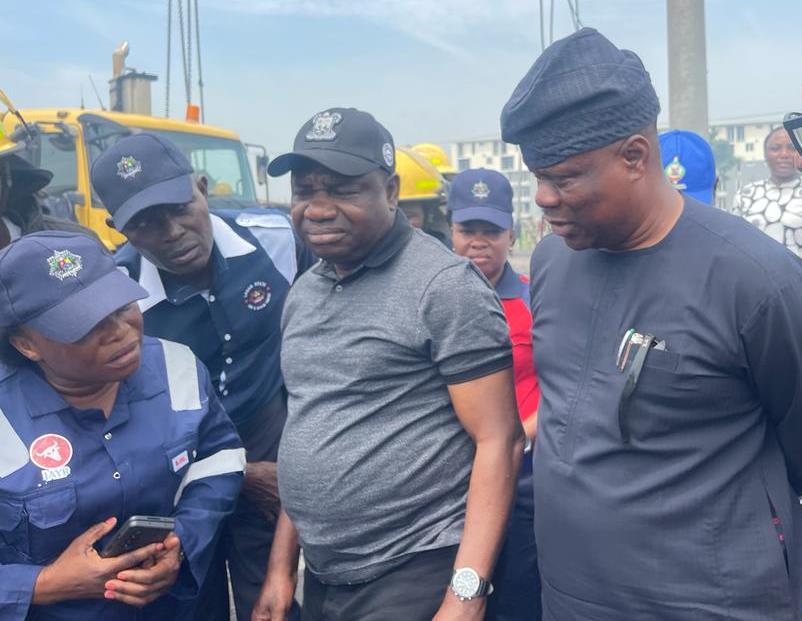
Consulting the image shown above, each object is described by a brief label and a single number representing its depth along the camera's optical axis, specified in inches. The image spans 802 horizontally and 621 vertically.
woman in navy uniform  80.0
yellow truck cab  304.5
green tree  2181.3
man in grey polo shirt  78.5
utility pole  374.9
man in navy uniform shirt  101.7
